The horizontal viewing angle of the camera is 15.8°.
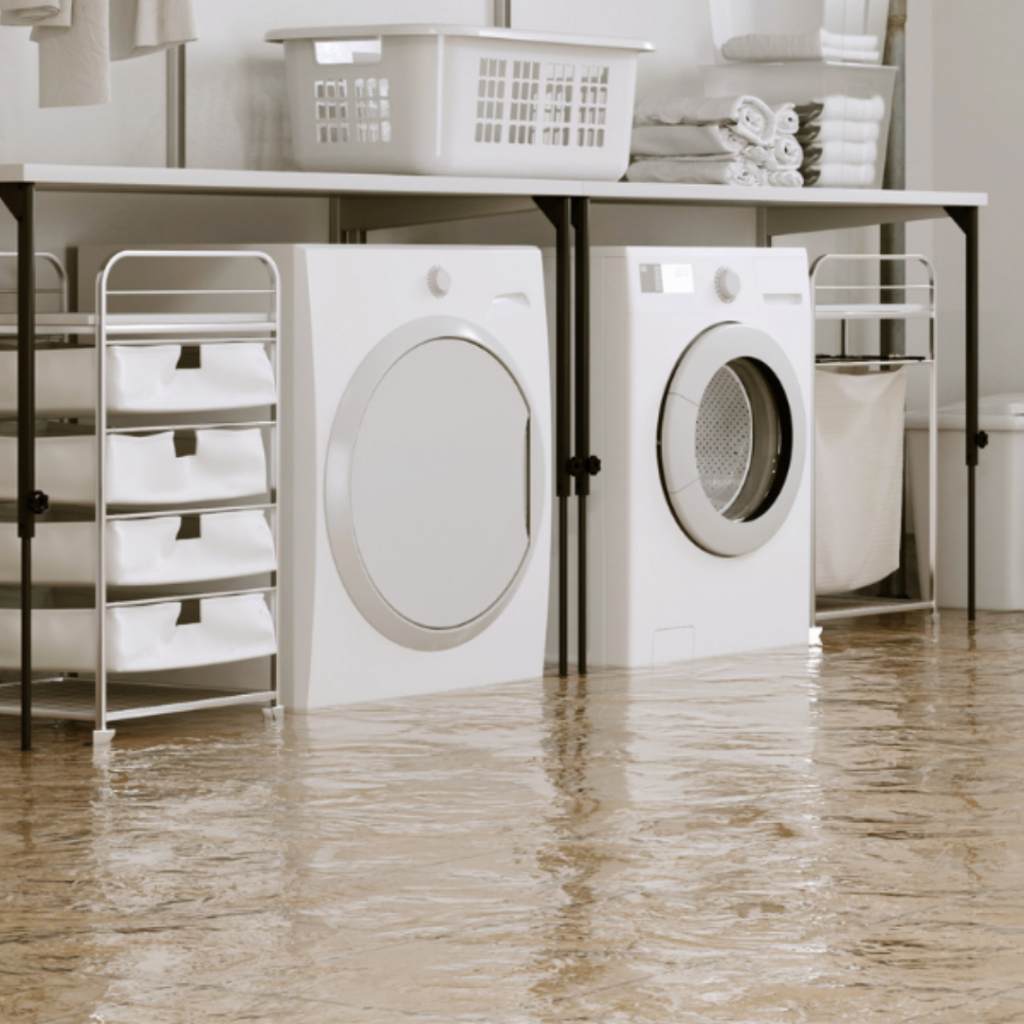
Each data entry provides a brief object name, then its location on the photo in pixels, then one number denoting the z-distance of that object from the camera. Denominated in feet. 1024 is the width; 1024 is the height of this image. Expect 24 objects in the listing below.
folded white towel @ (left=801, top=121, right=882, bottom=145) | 28.25
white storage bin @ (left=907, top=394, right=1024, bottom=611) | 30.03
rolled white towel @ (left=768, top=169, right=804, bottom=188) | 27.62
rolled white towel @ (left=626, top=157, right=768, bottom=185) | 27.15
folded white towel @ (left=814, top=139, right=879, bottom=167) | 28.32
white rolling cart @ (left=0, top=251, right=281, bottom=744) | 20.00
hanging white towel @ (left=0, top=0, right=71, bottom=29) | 20.19
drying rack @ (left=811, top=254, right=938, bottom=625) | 27.81
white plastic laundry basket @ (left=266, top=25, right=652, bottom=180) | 22.98
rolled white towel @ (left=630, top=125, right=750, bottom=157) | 27.08
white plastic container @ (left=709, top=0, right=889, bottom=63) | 28.35
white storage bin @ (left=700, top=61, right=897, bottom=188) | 28.35
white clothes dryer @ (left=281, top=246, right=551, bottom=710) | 21.76
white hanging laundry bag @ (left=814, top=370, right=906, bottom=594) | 28.39
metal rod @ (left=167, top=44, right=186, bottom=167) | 24.88
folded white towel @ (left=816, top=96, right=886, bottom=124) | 28.30
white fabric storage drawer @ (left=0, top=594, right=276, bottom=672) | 20.11
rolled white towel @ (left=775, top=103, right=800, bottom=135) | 27.69
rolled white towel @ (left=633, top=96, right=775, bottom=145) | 27.11
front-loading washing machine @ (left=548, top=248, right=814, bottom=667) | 24.79
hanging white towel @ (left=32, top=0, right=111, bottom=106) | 20.60
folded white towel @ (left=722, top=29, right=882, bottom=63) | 28.09
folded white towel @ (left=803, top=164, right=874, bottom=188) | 28.39
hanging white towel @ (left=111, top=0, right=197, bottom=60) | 21.31
